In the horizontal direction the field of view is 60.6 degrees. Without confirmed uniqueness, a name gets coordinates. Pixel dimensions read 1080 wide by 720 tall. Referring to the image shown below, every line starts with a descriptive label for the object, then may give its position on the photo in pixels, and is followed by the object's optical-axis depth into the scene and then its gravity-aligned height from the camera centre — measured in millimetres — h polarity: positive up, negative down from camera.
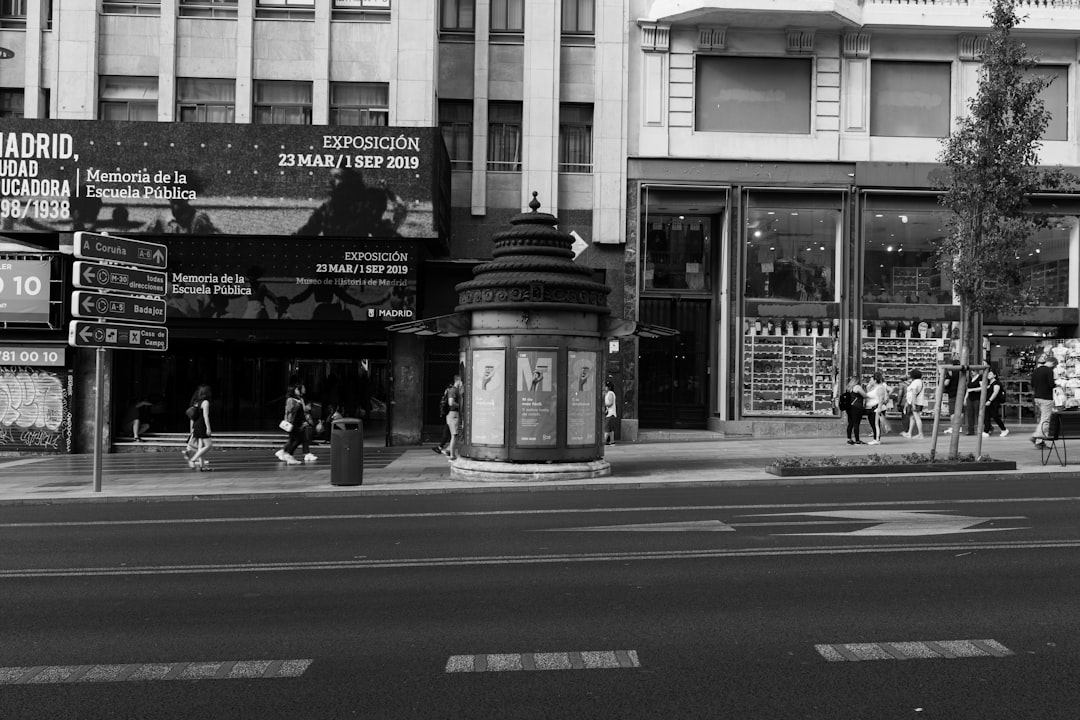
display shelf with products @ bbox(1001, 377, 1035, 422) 24406 -607
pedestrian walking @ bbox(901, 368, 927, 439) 22484 -654
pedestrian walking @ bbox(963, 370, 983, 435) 22656 -673
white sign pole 14555 -1071
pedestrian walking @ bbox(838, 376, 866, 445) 21031 -723
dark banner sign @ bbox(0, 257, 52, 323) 22062 +1505
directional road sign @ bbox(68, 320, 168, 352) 14703 +415
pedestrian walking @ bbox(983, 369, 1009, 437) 22344 -611
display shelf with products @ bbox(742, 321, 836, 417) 23812 +26
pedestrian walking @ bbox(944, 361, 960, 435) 23000 -274
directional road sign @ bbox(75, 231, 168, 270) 14727 +1836
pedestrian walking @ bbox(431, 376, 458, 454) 19659 -1421
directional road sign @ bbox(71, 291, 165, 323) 14781 +896
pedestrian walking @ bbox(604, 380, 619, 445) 22734 -1098
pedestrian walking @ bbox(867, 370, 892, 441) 21614 -572
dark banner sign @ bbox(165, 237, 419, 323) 22469 +2125
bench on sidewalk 15805 -883
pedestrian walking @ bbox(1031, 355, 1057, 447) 18734 -242
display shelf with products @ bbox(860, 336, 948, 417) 23875 +480
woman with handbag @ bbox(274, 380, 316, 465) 18953 -1258
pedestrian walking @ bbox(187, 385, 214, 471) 18031 -1171
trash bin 14953 -1488
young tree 16109 +3460
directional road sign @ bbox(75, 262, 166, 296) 14828 +1369
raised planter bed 15258 -1594
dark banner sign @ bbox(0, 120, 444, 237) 21719 +4356
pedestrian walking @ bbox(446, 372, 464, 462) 18375 -931
